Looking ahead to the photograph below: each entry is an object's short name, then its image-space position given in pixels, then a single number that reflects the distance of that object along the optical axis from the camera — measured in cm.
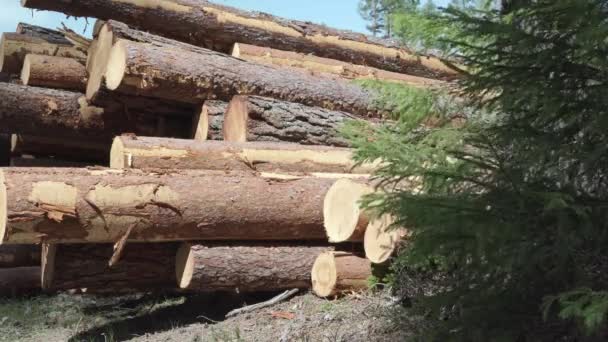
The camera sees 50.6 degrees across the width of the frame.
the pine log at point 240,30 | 785
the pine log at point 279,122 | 652
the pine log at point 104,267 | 547
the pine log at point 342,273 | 522
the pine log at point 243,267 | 540
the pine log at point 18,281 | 785
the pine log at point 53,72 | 789
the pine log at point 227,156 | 569
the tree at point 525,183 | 276
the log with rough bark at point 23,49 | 841
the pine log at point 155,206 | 475
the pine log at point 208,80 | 654
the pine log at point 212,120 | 692
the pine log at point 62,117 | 760
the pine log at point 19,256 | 830
